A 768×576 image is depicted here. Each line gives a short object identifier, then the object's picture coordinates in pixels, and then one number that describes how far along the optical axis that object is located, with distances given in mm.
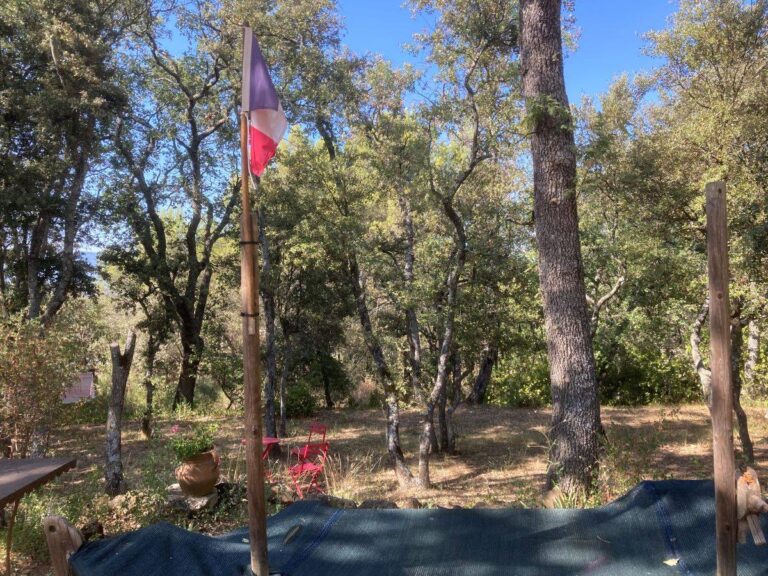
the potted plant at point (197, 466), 4984
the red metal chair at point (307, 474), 5539
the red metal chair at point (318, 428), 7694
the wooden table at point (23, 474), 2631
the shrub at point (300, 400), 13117
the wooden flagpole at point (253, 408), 2307
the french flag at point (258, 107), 2443
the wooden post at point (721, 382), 2100
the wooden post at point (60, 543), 2504
